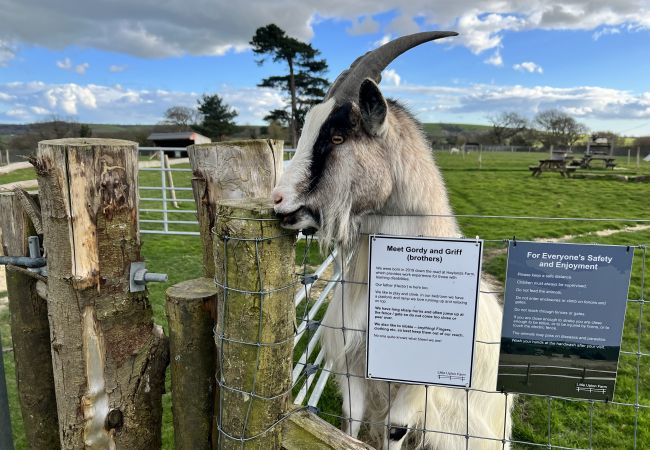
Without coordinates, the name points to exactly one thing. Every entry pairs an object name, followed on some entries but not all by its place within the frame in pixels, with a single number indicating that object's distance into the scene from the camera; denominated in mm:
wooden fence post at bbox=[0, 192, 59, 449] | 1995
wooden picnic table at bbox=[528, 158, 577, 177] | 21719
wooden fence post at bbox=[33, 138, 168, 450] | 1564
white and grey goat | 1906
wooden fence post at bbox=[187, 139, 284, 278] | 1868
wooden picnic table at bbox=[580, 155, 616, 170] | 24656
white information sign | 1625
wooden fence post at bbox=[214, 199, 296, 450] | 1450
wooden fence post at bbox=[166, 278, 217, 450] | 1707
